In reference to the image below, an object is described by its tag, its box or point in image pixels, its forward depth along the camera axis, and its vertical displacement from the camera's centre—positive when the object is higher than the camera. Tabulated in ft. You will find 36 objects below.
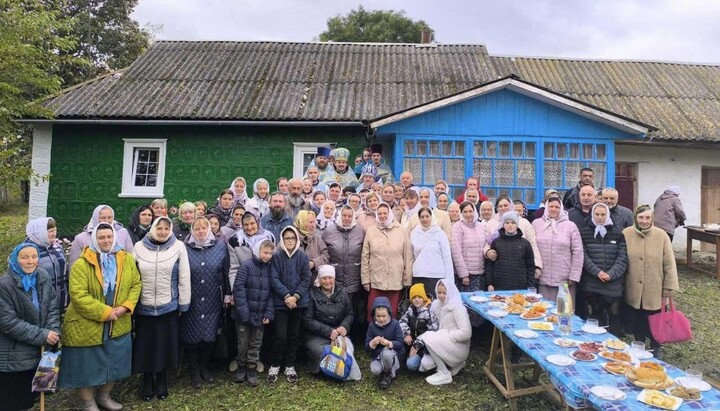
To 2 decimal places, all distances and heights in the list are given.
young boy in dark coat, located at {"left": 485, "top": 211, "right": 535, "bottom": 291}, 15.01 -1.22
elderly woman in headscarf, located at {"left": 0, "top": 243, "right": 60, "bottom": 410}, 9.98 -2.80
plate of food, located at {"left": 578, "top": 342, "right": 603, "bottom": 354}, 9.82 -2.90
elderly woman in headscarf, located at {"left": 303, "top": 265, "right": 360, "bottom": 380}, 13.93 -3.34
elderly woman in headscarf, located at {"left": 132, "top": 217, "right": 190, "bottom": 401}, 11.98 -2.53
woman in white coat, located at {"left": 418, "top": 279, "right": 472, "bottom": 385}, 13.50 -3.84
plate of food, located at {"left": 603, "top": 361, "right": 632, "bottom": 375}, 8.65 -2.99
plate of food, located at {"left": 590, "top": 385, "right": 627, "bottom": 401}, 7.59 -3.12
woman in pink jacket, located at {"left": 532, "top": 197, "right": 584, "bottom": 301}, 14.83 -0.86
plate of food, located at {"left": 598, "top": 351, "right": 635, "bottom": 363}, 9.27 -2.93
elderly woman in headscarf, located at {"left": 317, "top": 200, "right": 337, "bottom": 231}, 16.72 +0.20
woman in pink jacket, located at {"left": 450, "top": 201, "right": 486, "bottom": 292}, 15.75 -0.97
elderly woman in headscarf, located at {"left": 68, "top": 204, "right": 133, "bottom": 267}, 13.34 -0.77
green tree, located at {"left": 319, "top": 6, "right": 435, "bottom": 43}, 88.58 +42.66
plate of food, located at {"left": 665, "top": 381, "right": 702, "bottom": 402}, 7.57 -3.05
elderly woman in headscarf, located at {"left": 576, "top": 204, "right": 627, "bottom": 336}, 14.52 -1.20
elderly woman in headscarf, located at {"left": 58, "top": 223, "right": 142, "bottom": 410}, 10.90 -2.82
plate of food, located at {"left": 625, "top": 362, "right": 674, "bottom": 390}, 7.96 -2.95
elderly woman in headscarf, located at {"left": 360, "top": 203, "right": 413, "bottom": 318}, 15.15 -1.39
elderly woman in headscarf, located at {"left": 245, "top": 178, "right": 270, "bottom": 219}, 18.75 +0.90
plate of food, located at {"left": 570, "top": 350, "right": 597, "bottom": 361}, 9.37 -2.97
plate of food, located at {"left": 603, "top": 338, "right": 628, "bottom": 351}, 9.93 -2.85
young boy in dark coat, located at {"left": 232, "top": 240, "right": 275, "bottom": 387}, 13.16 -2.84
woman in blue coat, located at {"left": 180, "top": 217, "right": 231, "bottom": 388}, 12.84 -2.44
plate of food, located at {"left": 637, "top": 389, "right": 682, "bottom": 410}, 7.25 -3.08
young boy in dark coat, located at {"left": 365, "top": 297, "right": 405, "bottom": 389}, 13.41 -4.04
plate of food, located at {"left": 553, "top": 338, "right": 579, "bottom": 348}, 10.14 -2.89
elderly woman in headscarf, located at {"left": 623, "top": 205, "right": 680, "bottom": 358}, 14.20 -1.39
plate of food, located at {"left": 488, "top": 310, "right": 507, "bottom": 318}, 12.37 -2.69
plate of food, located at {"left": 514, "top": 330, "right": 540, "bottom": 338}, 10.86 -2.89
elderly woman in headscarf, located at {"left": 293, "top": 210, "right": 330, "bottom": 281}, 15.07 -0.73
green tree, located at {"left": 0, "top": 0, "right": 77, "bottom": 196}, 20.86 +8.06
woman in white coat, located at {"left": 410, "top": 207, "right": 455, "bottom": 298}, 15.46 -1.17
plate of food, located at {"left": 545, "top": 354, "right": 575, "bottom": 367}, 9.14 -3.02
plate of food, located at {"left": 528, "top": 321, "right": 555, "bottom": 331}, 11.34 -2.79
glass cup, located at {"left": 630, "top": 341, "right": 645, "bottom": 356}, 9.61 -2.83
